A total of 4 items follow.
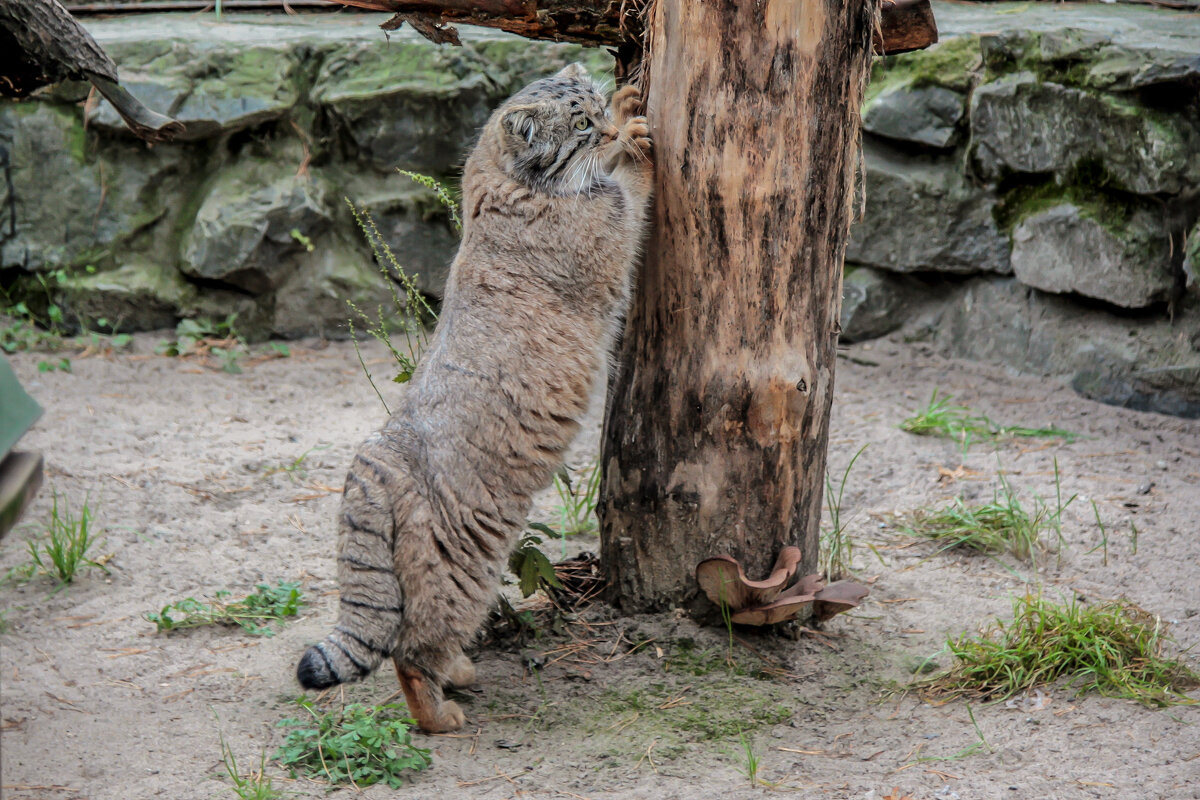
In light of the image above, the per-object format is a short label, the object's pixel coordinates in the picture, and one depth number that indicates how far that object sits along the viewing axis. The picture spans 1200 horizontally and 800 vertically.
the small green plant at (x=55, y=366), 6.52
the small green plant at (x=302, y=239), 6.98
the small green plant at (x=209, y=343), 6.98
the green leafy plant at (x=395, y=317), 6.91
